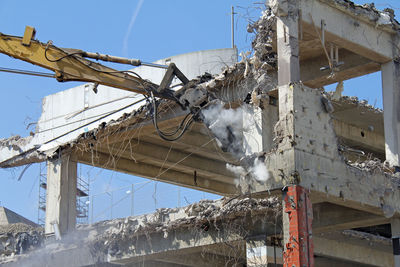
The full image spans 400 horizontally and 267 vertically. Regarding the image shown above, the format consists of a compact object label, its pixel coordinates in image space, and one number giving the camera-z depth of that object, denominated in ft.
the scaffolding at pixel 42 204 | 94.53
